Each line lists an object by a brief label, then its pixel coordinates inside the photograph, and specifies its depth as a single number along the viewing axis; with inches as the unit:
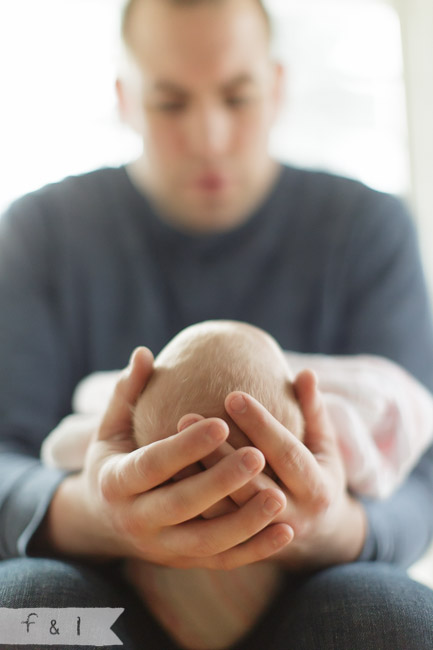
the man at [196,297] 25.2
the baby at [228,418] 23.6
